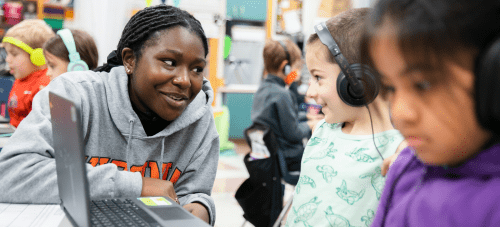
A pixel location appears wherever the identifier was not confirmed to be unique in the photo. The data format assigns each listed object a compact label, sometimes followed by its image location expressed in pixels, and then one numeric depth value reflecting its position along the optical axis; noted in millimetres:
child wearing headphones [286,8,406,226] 811
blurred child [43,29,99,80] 1981
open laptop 544
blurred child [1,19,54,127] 2369
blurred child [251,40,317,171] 2422
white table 718
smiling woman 998
